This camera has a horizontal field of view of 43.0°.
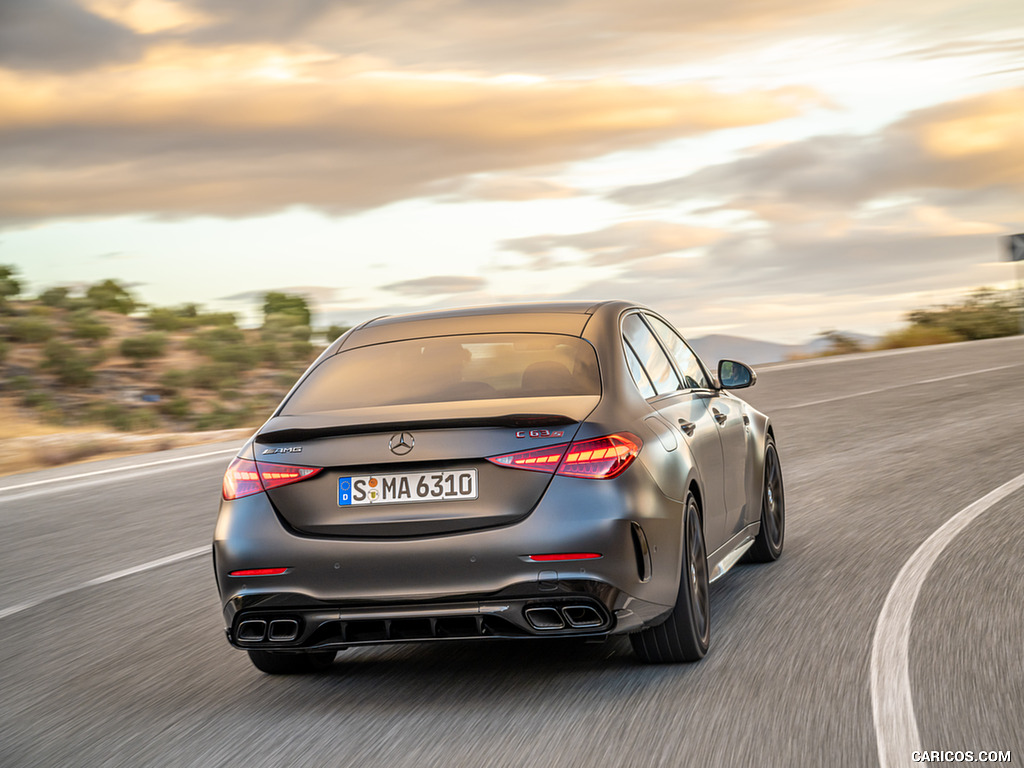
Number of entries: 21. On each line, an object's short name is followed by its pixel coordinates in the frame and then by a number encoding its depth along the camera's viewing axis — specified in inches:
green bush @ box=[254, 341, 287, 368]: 1688.0
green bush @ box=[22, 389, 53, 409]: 1322.6
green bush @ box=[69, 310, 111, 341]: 1617.9
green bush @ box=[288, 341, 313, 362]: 1737.2
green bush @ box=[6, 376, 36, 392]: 1368.1
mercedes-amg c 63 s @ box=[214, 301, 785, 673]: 192.9
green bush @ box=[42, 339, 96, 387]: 1456.7
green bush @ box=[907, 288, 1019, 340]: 1648.6
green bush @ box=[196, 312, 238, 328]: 1878.8
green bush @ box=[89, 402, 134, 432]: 1283.2
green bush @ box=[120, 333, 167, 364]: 1592.0
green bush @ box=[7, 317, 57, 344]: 1544.0
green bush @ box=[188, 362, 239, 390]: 1525.6
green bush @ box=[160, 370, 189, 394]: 1489.9
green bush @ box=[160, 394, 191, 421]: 1390.3
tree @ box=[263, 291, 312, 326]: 1888.5
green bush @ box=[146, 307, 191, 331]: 1833.2
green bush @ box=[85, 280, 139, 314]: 1867.6
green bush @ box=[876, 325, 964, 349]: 1485.0
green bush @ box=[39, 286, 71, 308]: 1745.6
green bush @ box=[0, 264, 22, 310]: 1640.0
